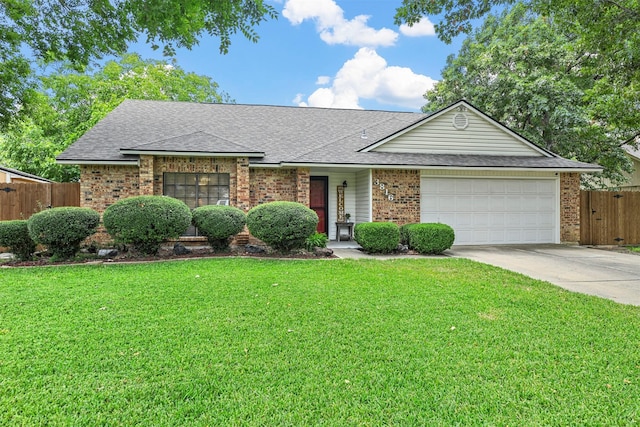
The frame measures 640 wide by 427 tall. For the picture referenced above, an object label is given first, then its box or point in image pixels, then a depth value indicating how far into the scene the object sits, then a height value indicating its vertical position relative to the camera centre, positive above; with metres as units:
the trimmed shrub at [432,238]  9.64 -0.78
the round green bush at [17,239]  7.84 -0.69
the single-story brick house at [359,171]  10.02 +1.16
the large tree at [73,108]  21.34 +6.10
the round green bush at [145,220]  7.90 -0.26
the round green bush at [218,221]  8.59 -0.31
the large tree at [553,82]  9.77 +4.76
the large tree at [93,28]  8.55 +4.65
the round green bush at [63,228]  7.62 -0.43
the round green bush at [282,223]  8.51 -0.35
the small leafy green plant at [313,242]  9.18 -0.86
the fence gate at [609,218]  12.34 -0.29
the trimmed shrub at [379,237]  9.52 -0.75
